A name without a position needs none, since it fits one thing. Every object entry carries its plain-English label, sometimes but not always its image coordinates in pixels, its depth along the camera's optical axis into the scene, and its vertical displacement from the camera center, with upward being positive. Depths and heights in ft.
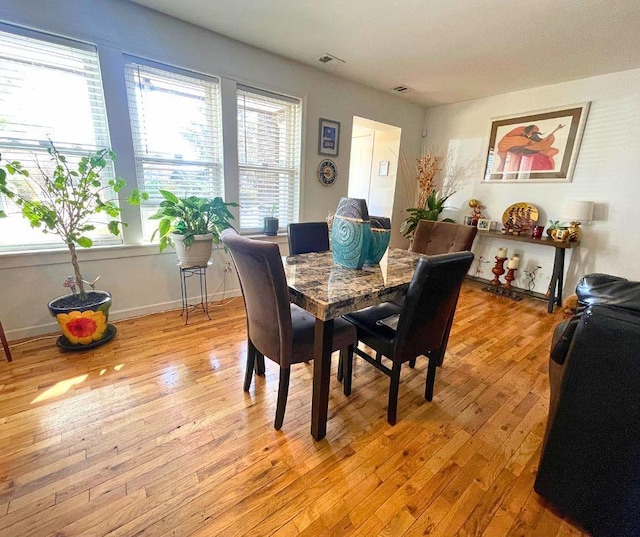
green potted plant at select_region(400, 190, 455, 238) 13.53 -0.77
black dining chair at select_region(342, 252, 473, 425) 4.37 -2.30
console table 10.34 -2.23
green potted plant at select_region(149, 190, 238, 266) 7.89 -1.14
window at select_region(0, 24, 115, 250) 6.42 +1.55
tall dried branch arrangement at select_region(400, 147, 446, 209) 14.14 +1.15
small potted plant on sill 10.52 -1.37
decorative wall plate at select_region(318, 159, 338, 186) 11.70 +0.71
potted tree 6.42 -0.86
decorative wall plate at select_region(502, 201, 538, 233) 11.78 -0.71
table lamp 9.91 -0.29
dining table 4.08 -1.48
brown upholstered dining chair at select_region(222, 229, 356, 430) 3.93 -1.98
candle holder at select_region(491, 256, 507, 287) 12.19 -2.92
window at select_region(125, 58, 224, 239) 7.92 +1.44
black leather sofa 2.99 -2.29
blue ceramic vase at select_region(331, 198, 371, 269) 5.22 -0.76
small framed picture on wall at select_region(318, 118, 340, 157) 11.33 +2.02
